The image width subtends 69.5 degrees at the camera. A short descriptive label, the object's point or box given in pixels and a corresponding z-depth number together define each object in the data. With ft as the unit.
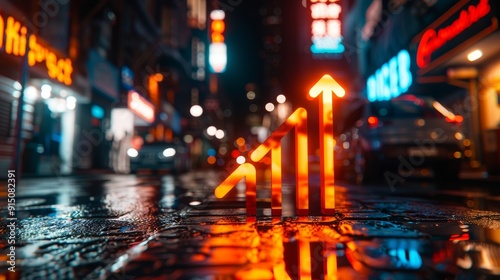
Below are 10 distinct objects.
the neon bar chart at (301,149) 10.79
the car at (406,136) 25.08
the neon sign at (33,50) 31.81
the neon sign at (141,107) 69.58
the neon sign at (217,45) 147.33
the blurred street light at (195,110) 146.91
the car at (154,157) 55.52
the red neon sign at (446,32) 32.81
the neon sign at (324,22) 82.02
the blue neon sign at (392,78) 53.26
